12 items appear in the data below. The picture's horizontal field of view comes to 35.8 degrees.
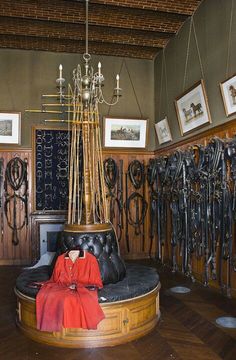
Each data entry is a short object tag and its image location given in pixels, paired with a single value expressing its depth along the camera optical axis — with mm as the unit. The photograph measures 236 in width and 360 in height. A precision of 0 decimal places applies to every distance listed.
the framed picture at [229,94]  4727
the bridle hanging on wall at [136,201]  7702
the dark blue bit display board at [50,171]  7457
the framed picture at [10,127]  7309
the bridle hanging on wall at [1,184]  7184
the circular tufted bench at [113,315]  3480
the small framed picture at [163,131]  7088
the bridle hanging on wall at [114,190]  7586
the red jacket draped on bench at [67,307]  3395
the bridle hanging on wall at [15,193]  7254
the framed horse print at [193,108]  5516
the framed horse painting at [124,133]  7723
